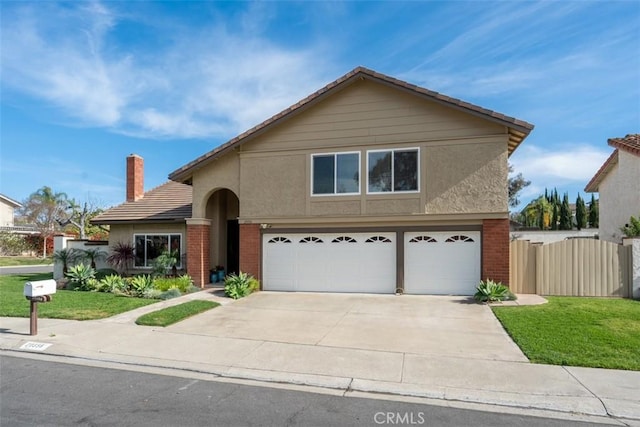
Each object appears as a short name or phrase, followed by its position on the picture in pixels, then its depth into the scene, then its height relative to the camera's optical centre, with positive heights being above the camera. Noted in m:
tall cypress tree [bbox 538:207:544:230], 50.91 +0.06
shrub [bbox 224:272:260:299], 13.88 -2.27
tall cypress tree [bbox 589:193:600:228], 39.59 +0.34
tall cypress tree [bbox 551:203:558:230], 45.58 -0.15
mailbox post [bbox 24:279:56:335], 9.06 -1.66
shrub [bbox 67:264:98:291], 15.77 -2.30
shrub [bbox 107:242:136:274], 18.09 -1.68
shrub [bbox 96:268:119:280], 17.52 -2.33
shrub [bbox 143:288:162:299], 13.75 -2.46
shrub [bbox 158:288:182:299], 13.79 -2.49
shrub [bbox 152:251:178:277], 16.75 -1.84
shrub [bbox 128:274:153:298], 14.19 -2.31
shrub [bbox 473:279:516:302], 12.33 -2.16
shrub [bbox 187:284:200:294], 14.96 -2.52
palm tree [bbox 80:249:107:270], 18.92 -1.67
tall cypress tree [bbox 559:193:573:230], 43.53 +0.16
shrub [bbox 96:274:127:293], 14.84 -2.37
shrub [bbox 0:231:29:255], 38.25 -2.43
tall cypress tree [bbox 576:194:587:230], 41.78 +0.45
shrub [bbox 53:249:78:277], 18.75 -1.74
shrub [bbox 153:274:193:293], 14.71 -2.29
